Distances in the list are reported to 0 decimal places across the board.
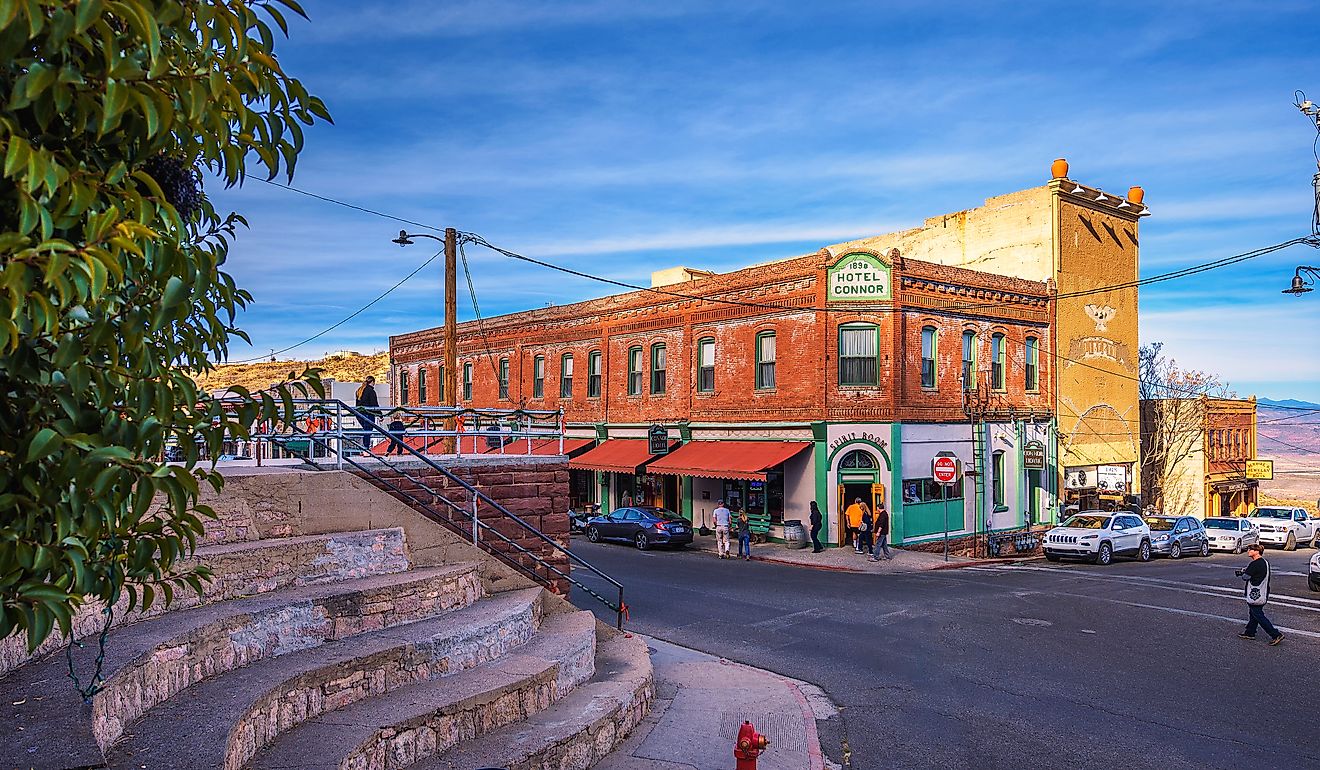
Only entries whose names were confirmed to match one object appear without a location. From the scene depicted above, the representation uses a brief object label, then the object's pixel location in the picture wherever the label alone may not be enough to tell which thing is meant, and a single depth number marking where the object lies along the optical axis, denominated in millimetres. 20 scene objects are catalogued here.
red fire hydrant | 7734
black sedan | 28016
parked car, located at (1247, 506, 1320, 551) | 35938
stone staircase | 5504
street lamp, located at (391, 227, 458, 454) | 23156
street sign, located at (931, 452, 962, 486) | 26359
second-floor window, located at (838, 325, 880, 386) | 28656
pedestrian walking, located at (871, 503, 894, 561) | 25677
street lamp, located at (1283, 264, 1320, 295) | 24109
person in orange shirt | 26703
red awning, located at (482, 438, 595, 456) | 33188
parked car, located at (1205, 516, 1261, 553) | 33344
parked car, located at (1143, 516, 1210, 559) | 29625
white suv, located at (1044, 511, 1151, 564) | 26875
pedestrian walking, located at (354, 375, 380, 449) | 18438
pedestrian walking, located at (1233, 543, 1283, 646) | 14688
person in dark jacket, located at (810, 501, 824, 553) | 27172
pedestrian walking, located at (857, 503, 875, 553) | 27202
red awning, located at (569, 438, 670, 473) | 32625
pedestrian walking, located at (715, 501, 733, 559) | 26547
